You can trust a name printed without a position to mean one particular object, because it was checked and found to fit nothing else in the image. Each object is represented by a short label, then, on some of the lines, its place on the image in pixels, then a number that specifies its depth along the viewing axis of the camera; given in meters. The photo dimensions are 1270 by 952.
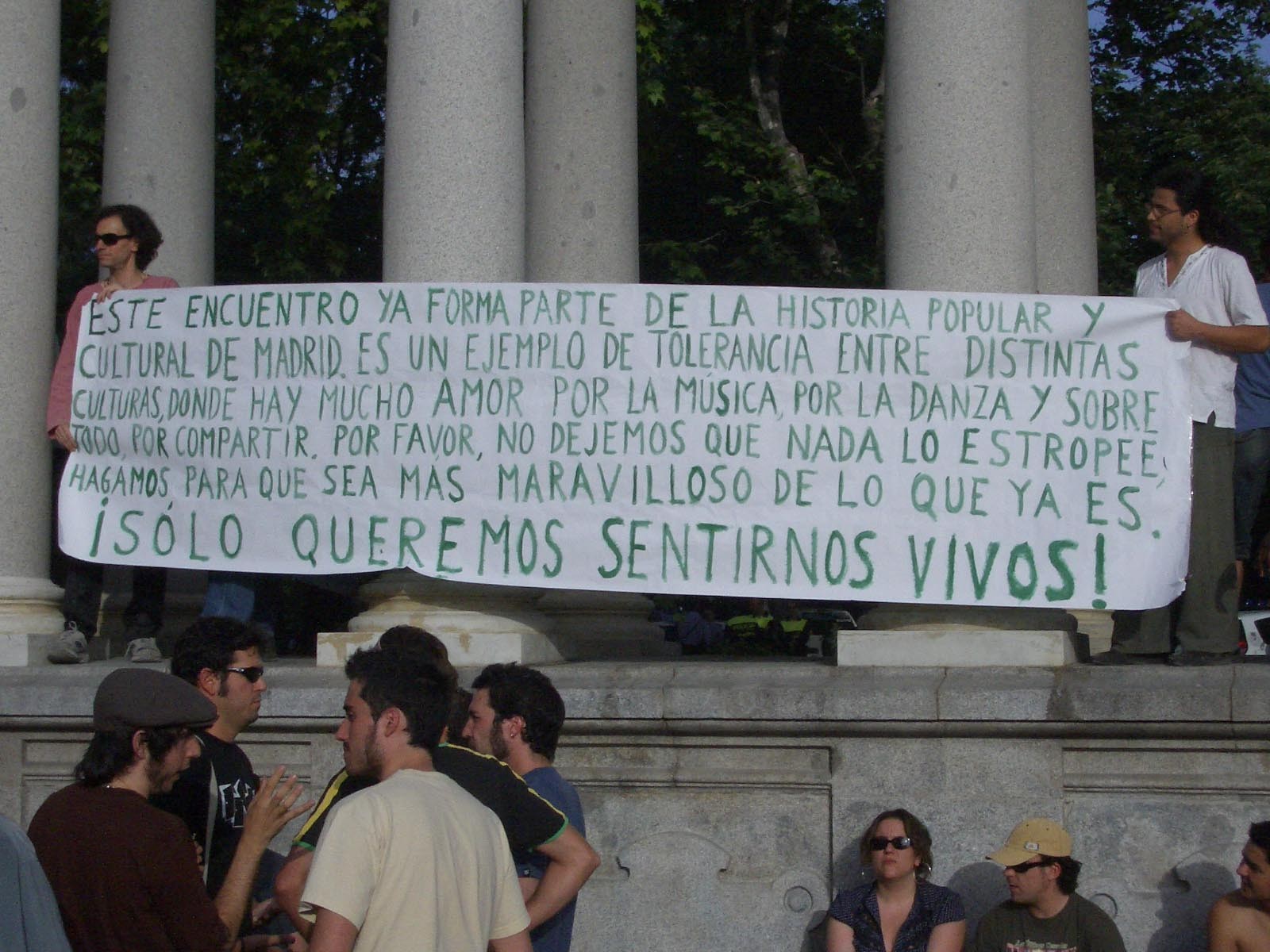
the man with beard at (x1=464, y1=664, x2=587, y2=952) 7.54
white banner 9.88
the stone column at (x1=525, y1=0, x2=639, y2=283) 14.48
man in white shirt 9.93
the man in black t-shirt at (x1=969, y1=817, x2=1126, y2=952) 8.47
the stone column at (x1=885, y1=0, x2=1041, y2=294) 10.43
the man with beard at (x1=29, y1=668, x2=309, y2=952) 5.90
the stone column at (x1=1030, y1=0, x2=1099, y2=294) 14.81
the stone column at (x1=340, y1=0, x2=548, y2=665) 10.83
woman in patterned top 8.59
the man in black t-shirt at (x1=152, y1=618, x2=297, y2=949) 7.16
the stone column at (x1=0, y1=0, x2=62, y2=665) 11.83
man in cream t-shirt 5.60
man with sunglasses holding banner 11.35
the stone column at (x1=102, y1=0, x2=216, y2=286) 14.46
